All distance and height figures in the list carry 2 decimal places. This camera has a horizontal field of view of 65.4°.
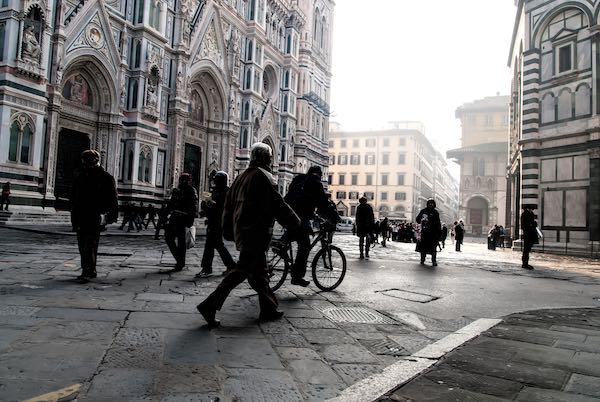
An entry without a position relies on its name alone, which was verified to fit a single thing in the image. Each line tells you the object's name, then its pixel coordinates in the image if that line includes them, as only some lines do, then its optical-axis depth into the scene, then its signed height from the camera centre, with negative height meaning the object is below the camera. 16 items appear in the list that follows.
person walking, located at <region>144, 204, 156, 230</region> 21.62 +0.21
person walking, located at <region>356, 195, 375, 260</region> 13.04 +0.16
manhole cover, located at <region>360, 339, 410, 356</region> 3.66 -0.98
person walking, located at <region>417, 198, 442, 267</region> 11.70 -0.01
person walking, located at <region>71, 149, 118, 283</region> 6.43 +0.11
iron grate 4.75 -0.96
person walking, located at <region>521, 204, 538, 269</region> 12.05 +0.06
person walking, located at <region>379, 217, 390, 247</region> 21.61 -0.02
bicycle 6.37 -0.55
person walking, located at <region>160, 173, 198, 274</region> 7.82 +0.08
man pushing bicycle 6.79 +0.36
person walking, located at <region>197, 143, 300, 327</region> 4.42 +0.00
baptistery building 19.39 +5.14
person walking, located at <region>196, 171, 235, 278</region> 7.48 +0.02
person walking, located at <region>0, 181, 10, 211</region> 16.92 +0.54
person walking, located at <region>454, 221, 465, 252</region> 21.11 -0.19
